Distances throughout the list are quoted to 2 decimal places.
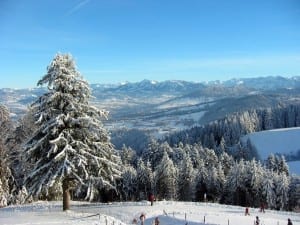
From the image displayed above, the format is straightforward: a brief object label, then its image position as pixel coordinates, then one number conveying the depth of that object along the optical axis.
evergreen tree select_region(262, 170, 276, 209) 60.86
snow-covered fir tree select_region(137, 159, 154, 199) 70.64
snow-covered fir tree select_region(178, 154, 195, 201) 69.18
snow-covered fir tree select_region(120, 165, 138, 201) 72.15
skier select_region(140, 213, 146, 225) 23.14
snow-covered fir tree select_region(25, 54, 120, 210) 23.33
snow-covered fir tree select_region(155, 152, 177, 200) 68.66
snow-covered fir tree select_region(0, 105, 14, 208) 32.46
